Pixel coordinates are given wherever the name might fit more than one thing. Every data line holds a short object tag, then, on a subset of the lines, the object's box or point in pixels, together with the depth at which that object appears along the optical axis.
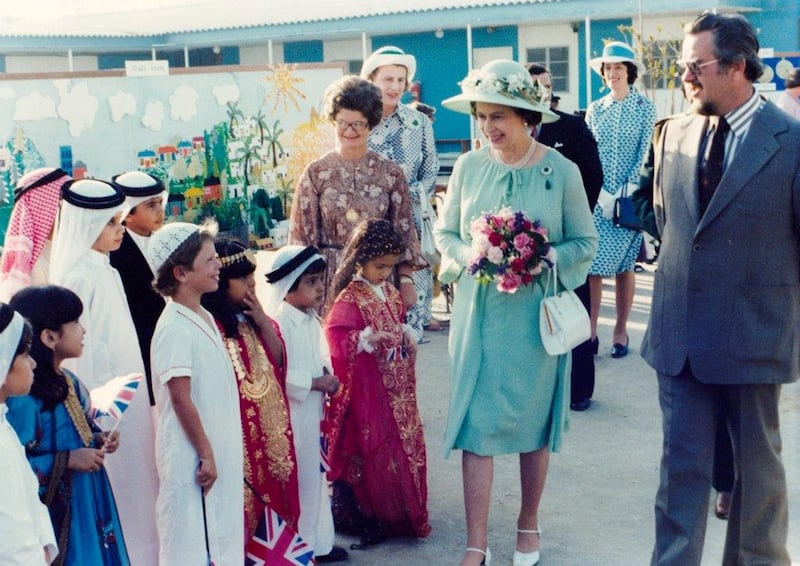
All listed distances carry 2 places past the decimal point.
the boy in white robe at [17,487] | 2.91
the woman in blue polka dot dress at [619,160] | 7.90
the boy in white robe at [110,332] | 4.38
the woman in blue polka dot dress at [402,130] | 6.88
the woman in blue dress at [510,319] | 4.70
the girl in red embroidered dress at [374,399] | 4.98
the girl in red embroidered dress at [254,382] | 4.45
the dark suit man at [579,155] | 6.82
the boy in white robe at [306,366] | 4.72
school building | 22.86
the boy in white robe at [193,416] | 4.04
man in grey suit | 4.03
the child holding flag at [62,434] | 3.62
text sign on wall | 13.20
